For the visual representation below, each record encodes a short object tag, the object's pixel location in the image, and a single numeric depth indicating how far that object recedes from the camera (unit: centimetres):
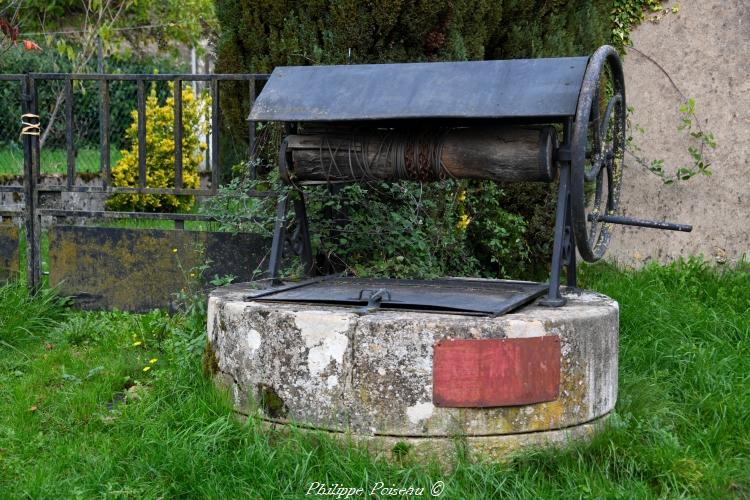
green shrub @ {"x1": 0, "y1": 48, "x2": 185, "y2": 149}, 1078
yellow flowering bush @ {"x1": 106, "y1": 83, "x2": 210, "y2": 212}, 938
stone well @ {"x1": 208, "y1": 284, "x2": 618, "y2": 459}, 326
